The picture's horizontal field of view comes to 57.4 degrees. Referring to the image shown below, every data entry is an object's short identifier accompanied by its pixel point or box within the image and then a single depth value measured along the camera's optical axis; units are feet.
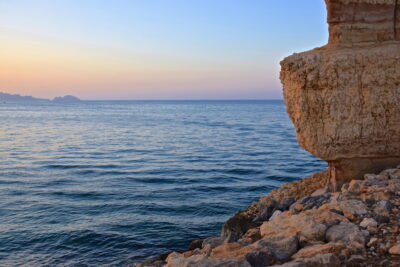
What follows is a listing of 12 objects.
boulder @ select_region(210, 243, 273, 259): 18.04
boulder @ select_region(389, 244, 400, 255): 16.47
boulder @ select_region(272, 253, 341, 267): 15.61
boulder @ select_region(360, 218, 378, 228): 19.29
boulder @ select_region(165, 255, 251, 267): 16.19
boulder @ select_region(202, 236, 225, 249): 27.98
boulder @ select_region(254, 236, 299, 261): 17.99
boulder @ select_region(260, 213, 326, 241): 19.45
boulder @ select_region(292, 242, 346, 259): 17.12
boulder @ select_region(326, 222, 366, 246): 17.98
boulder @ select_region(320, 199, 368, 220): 21.11
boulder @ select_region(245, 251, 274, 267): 17.16
